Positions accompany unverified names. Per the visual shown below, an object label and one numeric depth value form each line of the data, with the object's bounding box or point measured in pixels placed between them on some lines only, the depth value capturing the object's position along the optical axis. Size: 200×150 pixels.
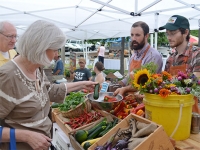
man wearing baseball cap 2.41
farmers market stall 1.54
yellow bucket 1.59
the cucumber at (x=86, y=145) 1.85
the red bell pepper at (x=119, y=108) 2.37
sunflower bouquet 1.62
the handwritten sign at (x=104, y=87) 2.70
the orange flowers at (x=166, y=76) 1.82
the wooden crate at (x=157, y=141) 1.45
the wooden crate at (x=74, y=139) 1.96
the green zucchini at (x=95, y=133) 2.07
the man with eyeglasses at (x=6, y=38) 3.32
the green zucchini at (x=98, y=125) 2.15
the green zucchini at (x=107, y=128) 2.07
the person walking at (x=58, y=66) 9.20
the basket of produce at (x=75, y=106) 2.76
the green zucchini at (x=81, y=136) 2.04
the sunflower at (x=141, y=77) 1.72
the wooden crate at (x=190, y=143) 1.61
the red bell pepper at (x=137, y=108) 2.14
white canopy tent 5.71
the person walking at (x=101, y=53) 13.16
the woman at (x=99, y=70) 6.31
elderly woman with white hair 1.48
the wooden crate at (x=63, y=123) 2.33
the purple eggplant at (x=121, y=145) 1.59
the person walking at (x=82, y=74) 7.12
